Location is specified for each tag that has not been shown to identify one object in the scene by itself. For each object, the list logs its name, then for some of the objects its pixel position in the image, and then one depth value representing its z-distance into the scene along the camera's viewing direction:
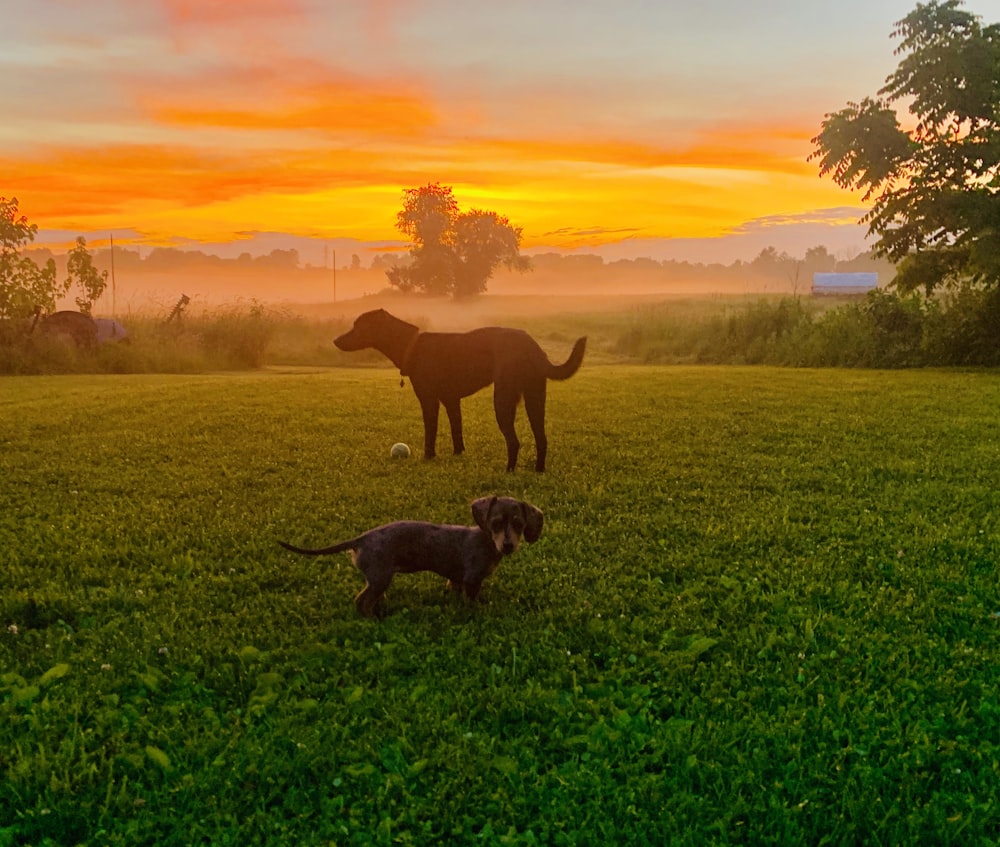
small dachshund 4.11
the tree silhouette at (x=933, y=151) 18.62
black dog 7.30
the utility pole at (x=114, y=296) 26.48
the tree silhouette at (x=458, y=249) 37.19
